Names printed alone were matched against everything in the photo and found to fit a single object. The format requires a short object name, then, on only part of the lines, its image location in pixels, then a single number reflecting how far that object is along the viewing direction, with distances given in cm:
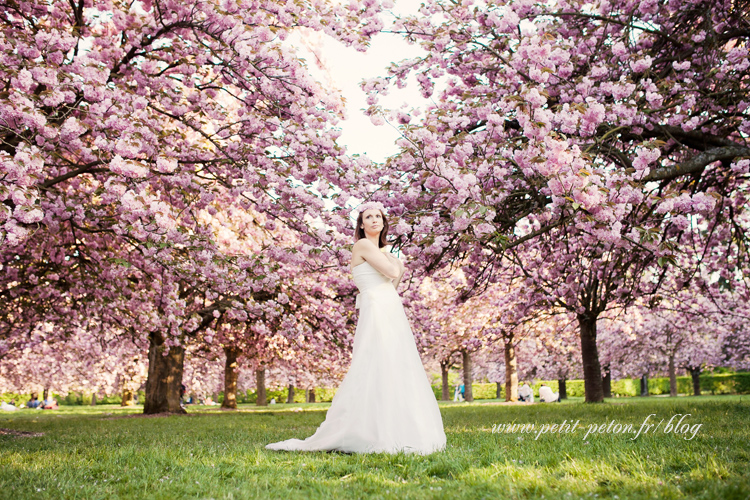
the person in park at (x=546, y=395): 2373
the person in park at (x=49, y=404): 3484
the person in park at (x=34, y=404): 3727
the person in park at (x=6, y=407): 3426
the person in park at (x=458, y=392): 3584
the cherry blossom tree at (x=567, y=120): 536
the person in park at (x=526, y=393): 2459
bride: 464
